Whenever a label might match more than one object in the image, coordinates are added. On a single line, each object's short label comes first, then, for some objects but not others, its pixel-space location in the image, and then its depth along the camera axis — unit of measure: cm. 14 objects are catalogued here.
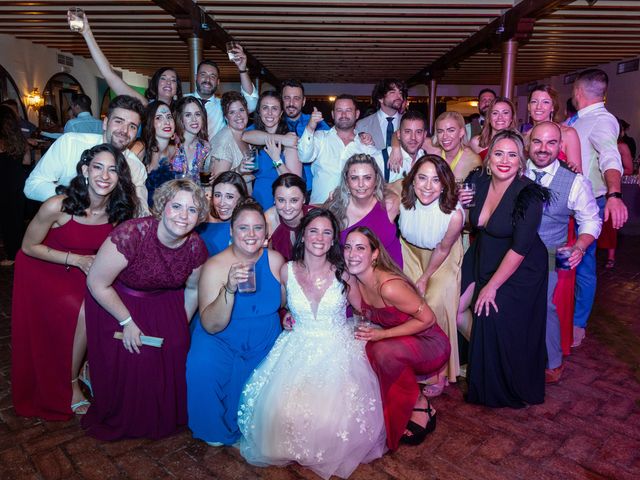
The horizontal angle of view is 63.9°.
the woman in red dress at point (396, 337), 252
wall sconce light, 999
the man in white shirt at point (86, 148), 287
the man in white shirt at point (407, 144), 367
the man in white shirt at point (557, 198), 303
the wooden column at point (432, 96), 1251
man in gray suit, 425
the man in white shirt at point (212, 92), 420
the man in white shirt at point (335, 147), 376
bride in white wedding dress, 234
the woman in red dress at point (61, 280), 265
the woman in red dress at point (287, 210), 309
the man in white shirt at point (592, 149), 360
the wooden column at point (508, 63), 738
